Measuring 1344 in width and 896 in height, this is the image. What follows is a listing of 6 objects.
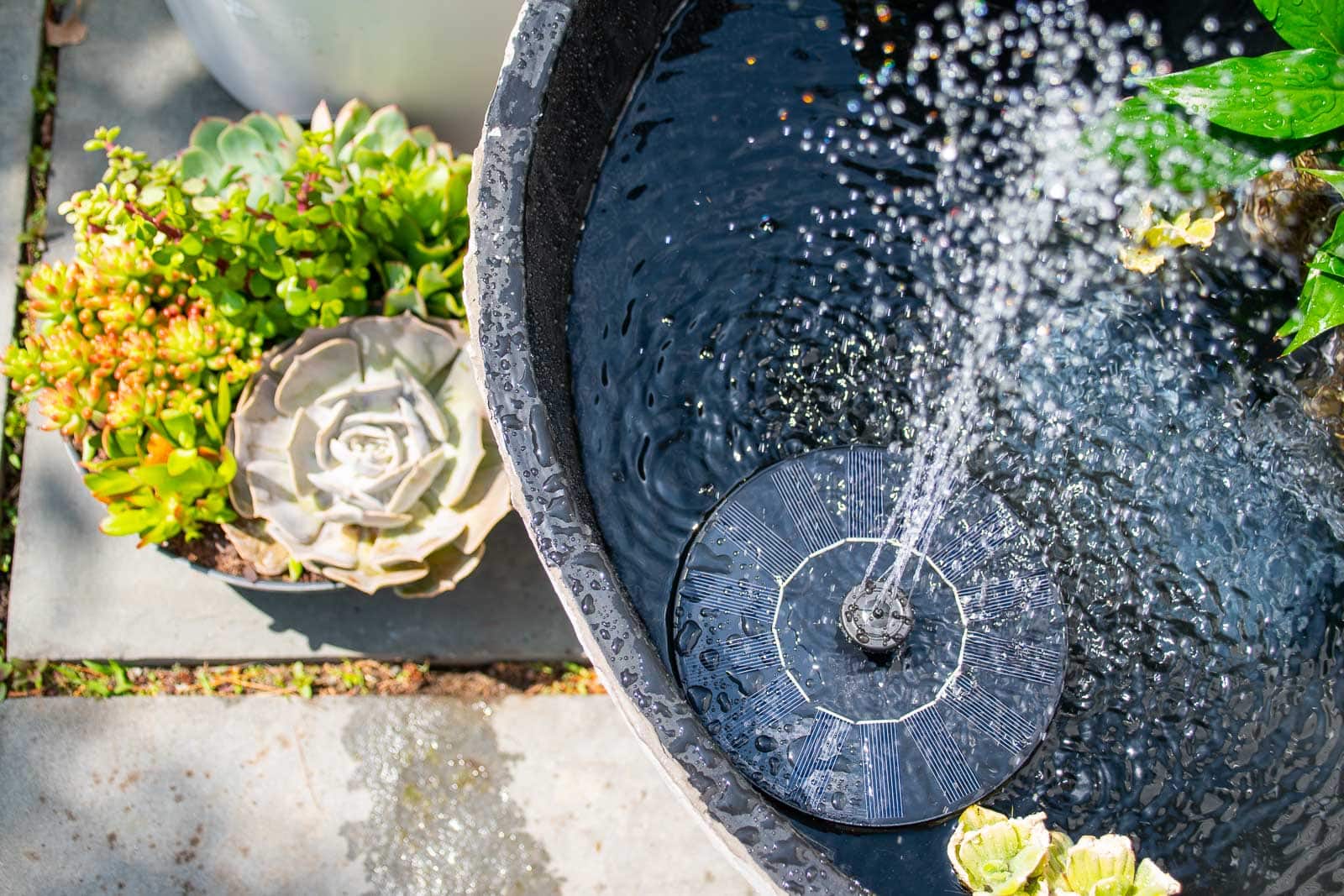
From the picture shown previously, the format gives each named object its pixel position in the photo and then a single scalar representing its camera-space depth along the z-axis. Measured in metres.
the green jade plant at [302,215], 1.27
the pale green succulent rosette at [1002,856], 1.07
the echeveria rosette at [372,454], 1.31
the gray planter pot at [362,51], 1.33
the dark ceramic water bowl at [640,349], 1.05
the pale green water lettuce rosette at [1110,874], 1.06
